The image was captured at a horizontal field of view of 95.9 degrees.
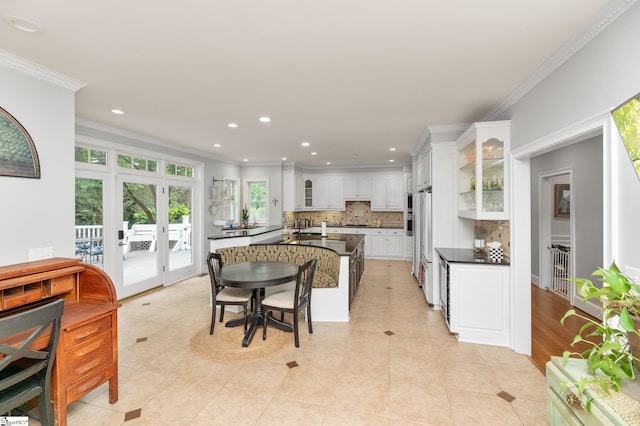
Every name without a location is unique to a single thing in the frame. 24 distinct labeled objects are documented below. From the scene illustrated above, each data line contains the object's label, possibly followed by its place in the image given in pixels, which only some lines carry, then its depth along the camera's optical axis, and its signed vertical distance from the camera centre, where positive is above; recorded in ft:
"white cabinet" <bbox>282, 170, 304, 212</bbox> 24.91 +1.93
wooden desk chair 4.82 -2.71
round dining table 9.82 -2.30
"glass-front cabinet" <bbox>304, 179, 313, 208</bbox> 27.66 +1.84
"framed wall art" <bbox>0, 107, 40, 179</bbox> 7.16 +1.63
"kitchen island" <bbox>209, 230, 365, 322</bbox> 12.41 -2.46
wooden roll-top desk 6.08 -2.32
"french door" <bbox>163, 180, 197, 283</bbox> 17.89 -1.12
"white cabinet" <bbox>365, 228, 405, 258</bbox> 25.72 -2.81
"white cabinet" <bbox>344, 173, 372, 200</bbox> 26.86 +2.40
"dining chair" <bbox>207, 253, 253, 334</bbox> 10.84 -3.17
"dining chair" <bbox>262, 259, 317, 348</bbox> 10.07 -3.25
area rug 9.43 -4.67
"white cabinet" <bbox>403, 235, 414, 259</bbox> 25.31 -3.16
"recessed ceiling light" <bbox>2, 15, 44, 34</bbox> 5.82 +3.95
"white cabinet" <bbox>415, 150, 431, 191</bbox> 14.65 +2.26
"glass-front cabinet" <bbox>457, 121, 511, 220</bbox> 10.19 +1.58
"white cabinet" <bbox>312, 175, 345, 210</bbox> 27.43 +1.83
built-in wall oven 24.90 -0.39
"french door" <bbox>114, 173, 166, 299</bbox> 14.94 -1.14
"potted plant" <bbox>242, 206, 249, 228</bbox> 23.18 -0.44
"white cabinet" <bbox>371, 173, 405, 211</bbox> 26.08 +1.76
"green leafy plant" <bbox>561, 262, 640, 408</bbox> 3.59 -1.55
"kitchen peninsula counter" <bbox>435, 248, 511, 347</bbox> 10.11 -3.19
